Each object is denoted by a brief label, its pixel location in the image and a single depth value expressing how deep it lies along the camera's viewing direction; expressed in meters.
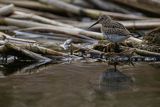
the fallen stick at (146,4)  19.24
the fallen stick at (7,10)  19.98
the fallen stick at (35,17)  19.40
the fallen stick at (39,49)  15.45
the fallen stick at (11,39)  16.31
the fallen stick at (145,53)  15.23
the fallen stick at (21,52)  15.07
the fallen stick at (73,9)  21.12
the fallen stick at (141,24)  18.50
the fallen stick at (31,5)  21.53
